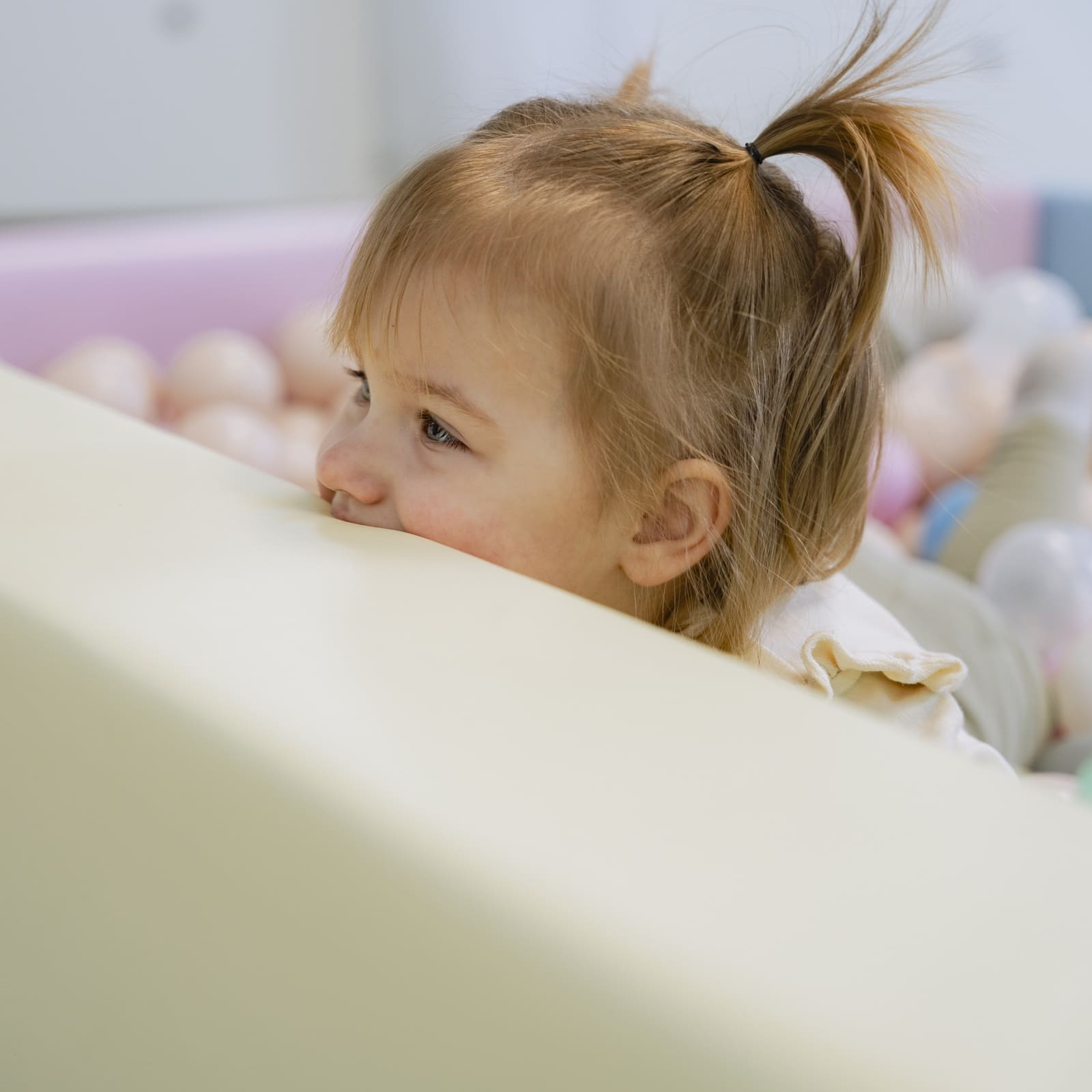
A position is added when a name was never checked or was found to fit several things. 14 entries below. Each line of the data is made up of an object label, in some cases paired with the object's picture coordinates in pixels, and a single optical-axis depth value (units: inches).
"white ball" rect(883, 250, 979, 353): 55.6
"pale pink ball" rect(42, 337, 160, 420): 43.0
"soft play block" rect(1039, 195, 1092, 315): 64.2
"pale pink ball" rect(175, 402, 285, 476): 42.5
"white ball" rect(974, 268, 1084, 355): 54.4
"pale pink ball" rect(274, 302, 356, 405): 50.6
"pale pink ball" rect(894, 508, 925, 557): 46.3
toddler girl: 20.8
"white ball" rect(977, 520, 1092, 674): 36.7
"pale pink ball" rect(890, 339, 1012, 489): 50.0
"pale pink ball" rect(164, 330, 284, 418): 46.7
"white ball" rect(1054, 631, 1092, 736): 35.5
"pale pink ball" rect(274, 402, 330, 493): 44.3
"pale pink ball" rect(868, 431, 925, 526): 47.5
